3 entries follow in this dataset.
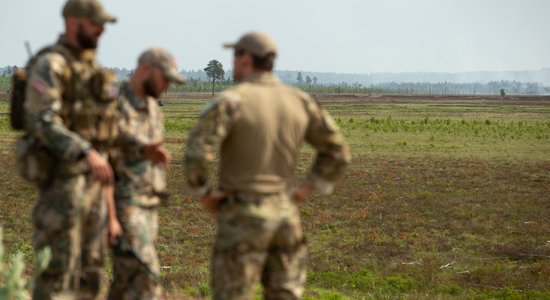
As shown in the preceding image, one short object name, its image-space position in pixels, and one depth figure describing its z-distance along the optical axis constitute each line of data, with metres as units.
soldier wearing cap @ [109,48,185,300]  10.35
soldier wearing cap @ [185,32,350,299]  8.70
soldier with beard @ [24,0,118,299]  8.51
